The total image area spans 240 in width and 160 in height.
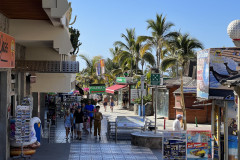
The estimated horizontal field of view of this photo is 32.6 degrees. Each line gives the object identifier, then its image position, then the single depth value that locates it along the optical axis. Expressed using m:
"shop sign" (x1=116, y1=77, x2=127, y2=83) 43.41
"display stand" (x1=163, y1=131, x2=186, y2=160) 11.24
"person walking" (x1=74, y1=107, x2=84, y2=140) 19.11
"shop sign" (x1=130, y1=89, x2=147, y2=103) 41.38
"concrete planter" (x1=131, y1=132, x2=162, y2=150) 16.67
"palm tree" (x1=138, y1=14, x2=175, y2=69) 39.69
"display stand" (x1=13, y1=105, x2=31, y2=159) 13.29
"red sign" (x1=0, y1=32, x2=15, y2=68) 10.82
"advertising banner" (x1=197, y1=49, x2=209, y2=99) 12.28
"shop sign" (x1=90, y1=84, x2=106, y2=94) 36.03
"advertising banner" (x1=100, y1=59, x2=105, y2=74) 50.04
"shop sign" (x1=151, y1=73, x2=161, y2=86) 16.38
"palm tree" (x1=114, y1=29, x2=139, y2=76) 46.88
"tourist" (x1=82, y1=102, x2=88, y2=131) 22.64
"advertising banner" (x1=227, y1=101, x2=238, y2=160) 11.54
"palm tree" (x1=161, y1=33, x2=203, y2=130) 33.86
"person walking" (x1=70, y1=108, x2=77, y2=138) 19.49
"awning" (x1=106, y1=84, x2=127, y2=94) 46.12
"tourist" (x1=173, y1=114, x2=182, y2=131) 14.18
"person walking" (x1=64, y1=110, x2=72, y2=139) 18.98
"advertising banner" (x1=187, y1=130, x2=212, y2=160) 11.20
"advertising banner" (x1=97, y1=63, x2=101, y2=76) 50.59
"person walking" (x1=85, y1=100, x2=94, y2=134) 22.94
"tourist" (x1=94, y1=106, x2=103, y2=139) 19.63
